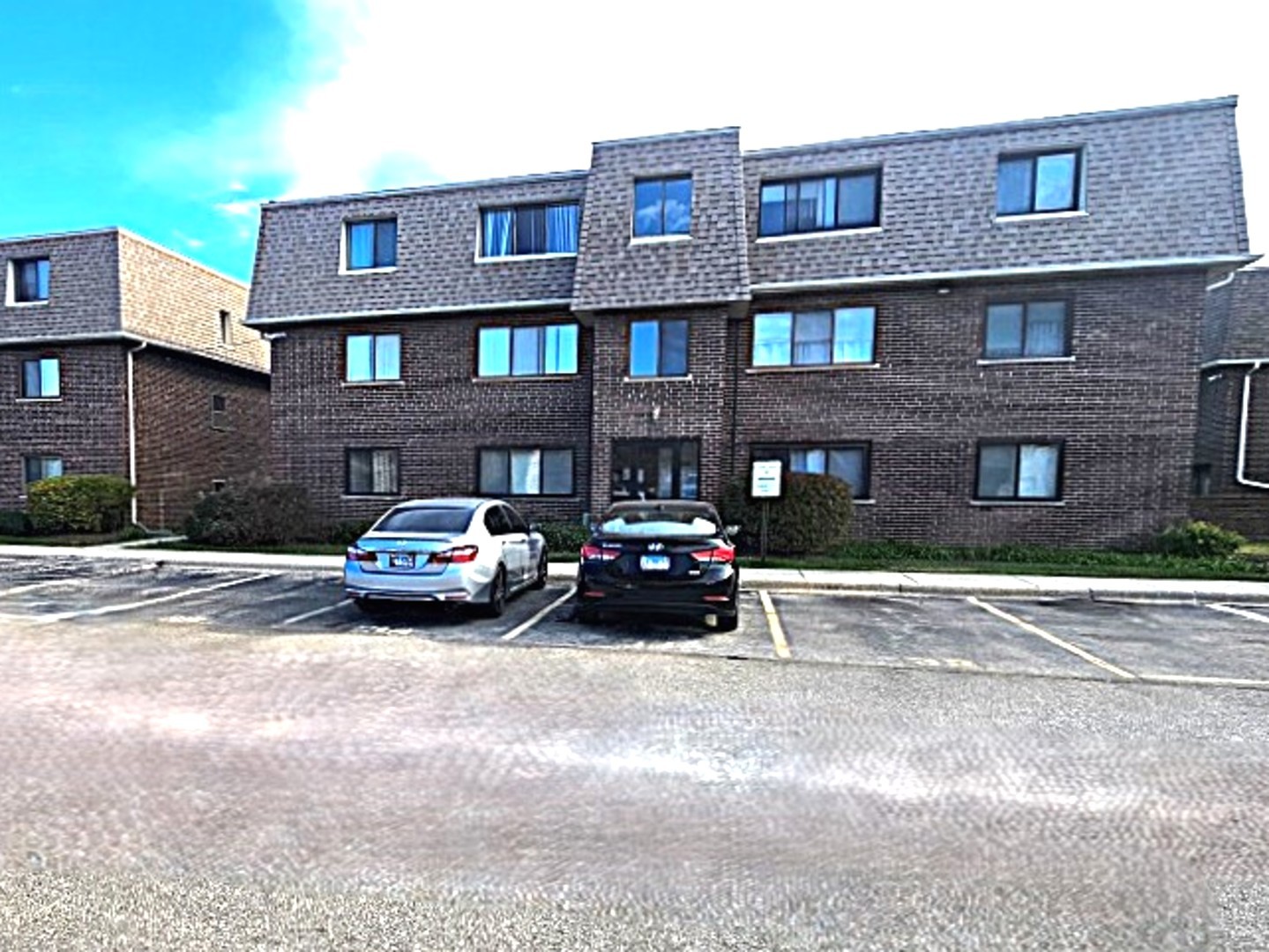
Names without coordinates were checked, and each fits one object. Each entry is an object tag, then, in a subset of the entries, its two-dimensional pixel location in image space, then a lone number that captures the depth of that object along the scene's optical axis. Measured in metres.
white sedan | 7.75
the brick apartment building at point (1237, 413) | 16.95
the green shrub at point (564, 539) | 13.80
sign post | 12.09
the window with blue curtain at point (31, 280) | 19.02
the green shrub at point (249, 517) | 14.85
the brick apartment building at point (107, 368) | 18.23
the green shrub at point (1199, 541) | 12.56
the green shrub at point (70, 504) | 16.52
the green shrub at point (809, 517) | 12.95
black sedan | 7.23
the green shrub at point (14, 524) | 17.08
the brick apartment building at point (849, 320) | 13.27
